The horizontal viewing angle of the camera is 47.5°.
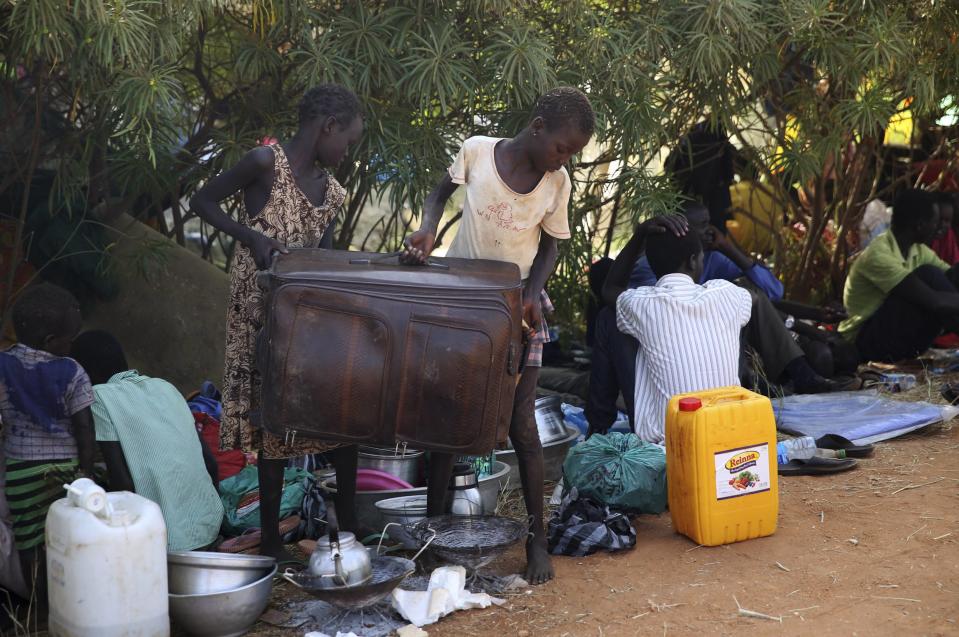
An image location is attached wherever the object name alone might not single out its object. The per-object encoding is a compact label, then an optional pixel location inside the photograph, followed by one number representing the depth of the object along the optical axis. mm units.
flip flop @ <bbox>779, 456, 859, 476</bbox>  4625
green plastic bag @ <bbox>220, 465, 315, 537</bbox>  4004
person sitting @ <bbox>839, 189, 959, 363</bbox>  6168
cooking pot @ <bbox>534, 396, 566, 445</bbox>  4648
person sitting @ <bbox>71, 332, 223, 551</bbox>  3562
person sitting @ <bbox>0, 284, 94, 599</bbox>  3357
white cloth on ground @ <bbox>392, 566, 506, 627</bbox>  3189
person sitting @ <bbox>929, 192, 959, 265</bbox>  7266
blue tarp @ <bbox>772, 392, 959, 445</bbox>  5176
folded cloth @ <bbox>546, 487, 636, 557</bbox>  3771
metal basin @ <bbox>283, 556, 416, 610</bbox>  3049
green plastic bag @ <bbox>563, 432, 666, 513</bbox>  4023
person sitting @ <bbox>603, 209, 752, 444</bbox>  4375
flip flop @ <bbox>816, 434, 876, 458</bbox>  4895
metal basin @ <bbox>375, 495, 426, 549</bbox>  3652
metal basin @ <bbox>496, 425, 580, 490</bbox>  4578
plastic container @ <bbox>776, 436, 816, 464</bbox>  4715
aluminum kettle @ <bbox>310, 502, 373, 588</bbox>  3072
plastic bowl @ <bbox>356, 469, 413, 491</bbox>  4129
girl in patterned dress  3412
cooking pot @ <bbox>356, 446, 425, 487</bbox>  4234
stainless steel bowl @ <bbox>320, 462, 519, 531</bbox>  4035
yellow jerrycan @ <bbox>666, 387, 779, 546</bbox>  3744
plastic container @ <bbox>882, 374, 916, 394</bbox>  5996
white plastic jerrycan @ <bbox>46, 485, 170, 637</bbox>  2904
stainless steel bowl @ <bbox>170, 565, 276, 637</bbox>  3074
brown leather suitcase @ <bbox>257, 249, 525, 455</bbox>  3078
